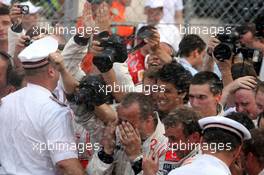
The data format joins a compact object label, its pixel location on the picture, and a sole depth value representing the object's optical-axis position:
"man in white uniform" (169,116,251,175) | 6.93
